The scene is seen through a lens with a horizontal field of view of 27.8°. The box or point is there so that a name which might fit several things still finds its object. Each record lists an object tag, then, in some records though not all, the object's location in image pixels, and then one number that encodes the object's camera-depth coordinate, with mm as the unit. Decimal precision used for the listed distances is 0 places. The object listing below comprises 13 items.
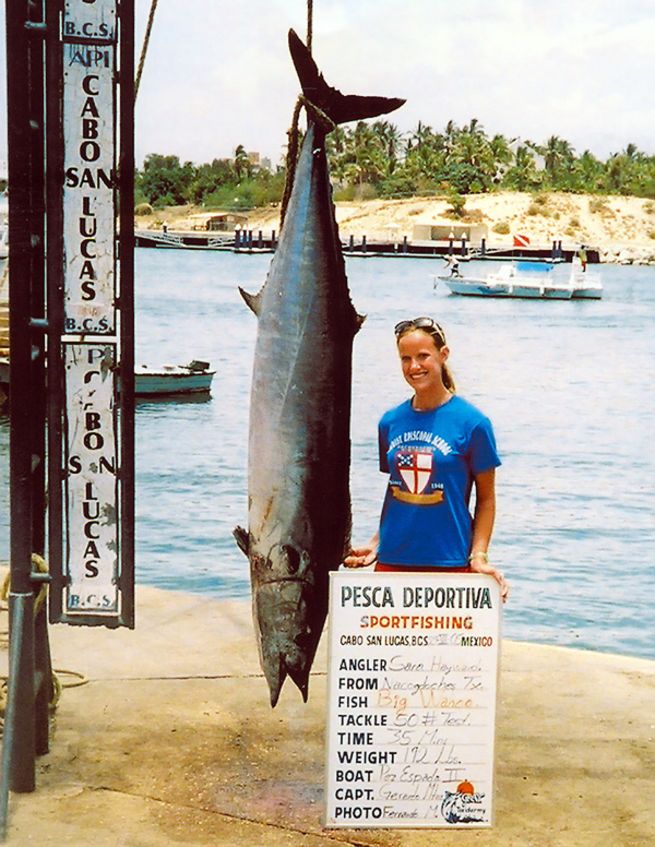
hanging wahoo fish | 3393
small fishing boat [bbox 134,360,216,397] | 22703
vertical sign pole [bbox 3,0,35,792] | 3656
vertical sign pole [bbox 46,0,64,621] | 3662
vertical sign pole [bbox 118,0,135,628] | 3670
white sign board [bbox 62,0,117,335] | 3668
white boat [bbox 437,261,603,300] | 63594
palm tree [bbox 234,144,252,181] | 71750
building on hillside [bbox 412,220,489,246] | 108812
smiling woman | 3520
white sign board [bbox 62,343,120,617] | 3805
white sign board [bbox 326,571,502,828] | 3451
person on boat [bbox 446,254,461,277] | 63906
